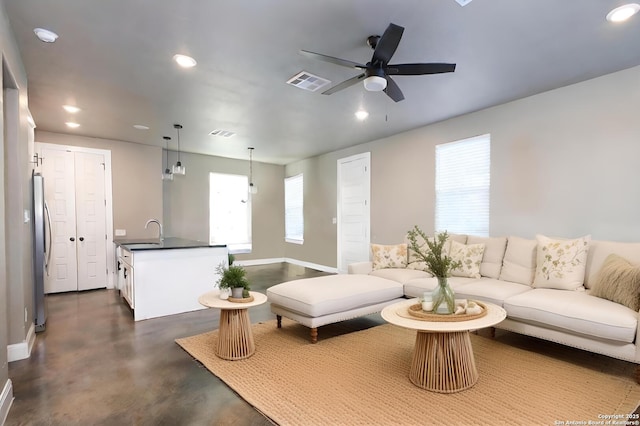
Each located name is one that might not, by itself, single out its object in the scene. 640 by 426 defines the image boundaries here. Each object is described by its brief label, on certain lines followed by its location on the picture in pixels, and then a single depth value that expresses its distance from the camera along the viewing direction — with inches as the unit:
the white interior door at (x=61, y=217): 207.8
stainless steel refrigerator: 136.3
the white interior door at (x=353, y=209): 244.7
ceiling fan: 89.7
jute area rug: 76.6
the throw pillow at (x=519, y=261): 137.8
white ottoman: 121.6
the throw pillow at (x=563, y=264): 123.0
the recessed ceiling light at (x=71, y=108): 164.1
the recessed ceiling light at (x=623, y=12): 90.0
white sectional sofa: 95.5
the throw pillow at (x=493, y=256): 149.4
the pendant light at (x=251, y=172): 263.5
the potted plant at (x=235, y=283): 111.7
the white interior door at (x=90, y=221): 217.3
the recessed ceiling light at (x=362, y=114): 174.6
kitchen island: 152.0
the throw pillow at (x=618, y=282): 99.4
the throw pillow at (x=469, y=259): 150.3
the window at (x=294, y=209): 317.7
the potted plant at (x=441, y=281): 92.7
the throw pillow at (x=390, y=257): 177.3
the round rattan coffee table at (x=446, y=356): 86.4
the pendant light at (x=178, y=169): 206.5
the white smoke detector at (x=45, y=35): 98.4
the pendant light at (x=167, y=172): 228.4
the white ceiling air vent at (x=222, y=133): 212.7
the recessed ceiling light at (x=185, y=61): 115.1
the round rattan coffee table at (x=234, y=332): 107.9
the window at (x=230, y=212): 298.0
